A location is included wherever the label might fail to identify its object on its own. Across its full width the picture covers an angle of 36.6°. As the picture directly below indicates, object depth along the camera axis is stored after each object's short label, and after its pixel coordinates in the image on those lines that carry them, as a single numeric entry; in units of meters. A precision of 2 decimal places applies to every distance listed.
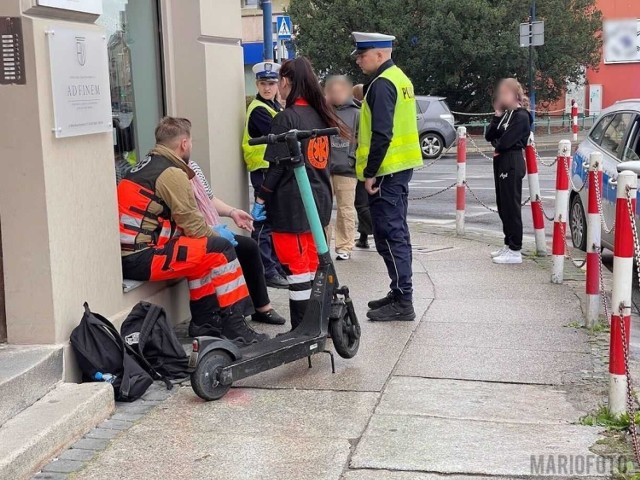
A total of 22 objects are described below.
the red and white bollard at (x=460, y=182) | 11.13
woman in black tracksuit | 9.21
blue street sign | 21.73
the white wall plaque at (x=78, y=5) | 5.05
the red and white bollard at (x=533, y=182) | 9.52
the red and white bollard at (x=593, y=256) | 6.70
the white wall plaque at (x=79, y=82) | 5.13
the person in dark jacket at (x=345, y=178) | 9.52
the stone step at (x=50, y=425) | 4.21
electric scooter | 5.18
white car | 9.29
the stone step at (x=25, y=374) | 4.65
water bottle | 5.27
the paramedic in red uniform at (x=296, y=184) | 6.32
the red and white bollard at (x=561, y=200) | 8.16
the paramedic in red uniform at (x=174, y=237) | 6.10
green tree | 30.50
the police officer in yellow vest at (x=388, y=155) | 6.79
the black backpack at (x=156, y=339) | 5.58
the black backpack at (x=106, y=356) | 5.25
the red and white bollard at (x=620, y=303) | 4.81
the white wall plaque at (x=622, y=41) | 34.25
